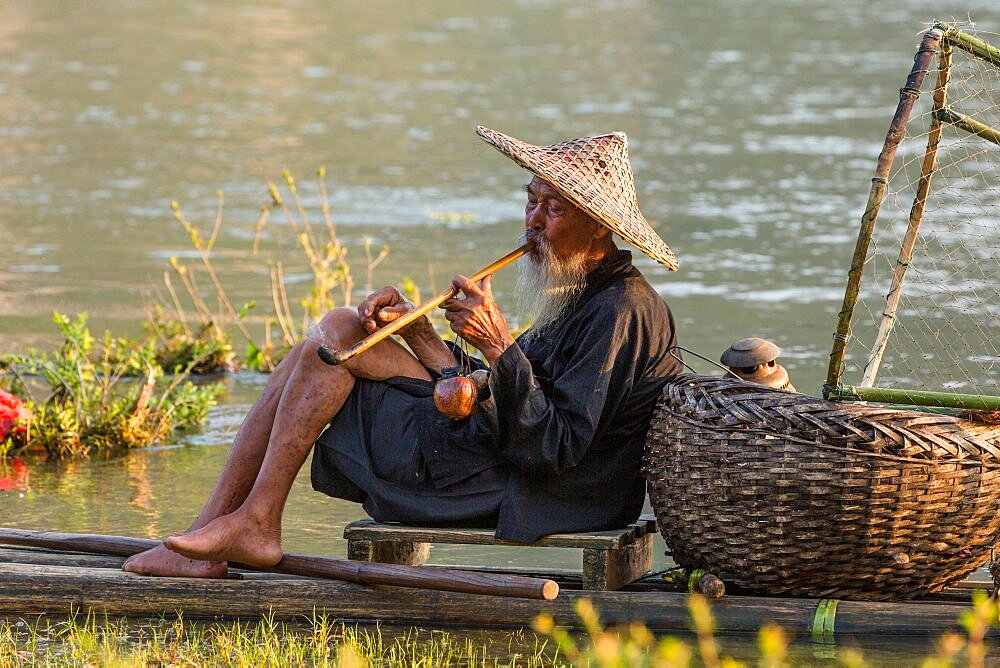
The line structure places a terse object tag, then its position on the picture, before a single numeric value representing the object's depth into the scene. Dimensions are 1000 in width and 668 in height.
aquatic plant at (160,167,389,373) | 15.65
